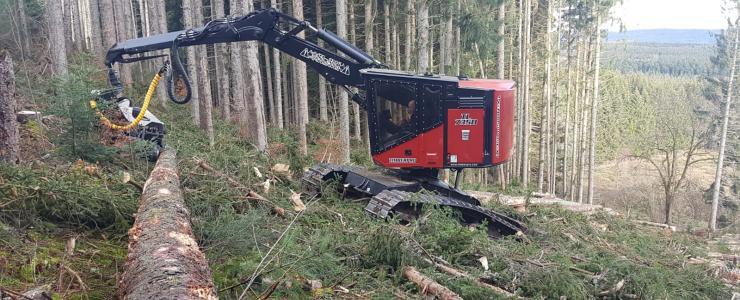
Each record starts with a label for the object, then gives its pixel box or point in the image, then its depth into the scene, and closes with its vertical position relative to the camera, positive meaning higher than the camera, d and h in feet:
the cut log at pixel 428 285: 16.40 -7.10
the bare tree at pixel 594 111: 83.00 -10.09
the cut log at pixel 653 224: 43.92 -14.43
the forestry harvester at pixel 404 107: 26.78 -2.87
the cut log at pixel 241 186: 24.14 -5.83
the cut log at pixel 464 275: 17.23 -7.29
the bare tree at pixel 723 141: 81.44 -15.09
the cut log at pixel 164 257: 11.31 -4.54
